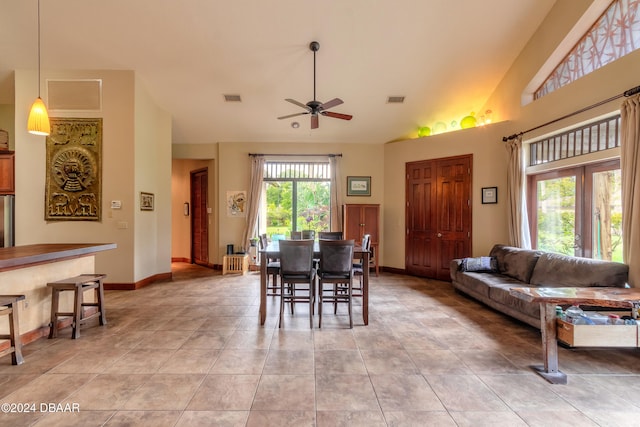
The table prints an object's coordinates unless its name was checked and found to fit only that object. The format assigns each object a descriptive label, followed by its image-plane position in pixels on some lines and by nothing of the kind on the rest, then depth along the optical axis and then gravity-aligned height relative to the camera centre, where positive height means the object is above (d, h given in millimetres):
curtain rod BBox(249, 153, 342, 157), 6740 +1400
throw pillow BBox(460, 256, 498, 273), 4625 -792
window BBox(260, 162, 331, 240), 6898 +475
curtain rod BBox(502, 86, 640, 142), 2881 +1266
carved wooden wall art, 4844 +745
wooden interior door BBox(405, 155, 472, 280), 5559 -3
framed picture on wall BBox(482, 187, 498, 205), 5152 +350
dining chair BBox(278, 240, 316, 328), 3443 -592
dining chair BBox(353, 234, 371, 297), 4118 -743
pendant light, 3240 +1072
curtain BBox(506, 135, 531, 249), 4578 +224
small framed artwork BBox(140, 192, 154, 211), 5191 +259
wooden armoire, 6434 -153
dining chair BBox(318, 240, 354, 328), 3463 -586
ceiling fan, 3795 +1444
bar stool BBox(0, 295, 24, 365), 2398 -927
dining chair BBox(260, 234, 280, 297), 3891 -726
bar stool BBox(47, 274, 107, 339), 3018 -879
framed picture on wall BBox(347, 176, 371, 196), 6836 +675
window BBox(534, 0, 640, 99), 3184 +2073
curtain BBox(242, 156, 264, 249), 6707 +532
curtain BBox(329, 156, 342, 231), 6684 +414
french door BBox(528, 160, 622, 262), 3432 +53
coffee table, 2350 -751
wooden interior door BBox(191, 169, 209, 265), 7355 -68
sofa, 3121 -779
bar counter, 2705 -623
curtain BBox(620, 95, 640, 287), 2887 +335
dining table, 3473 -772
